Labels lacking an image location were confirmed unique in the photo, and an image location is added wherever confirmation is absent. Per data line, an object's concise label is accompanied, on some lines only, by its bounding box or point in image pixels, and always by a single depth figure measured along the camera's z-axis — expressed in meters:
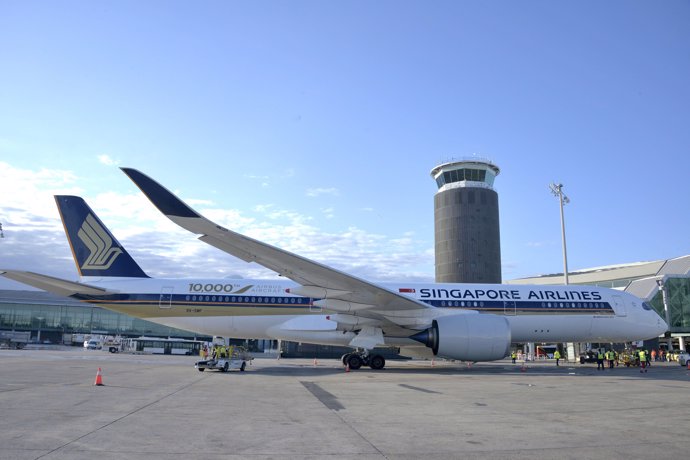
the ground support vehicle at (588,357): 27.68
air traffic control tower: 58.94
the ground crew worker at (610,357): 22.55
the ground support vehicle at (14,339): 52.04
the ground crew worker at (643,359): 19.91
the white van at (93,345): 52.25
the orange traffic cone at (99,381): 11.81
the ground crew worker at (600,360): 20.62
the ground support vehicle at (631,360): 25.22
